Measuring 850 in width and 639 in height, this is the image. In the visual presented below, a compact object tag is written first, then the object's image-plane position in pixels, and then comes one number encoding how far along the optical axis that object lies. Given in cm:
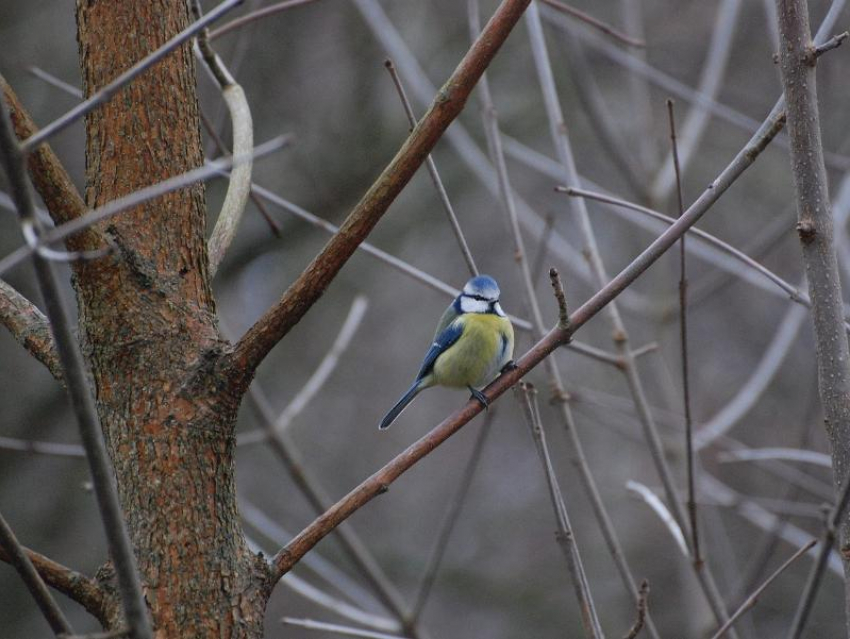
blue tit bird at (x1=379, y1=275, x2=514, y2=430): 801
